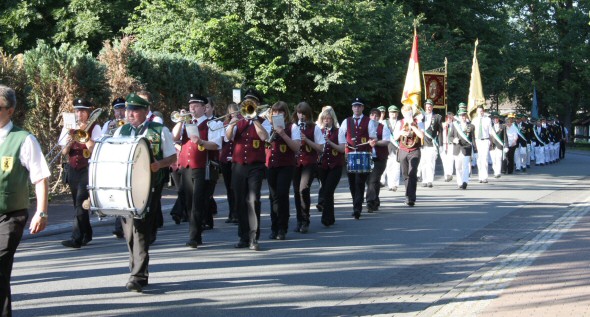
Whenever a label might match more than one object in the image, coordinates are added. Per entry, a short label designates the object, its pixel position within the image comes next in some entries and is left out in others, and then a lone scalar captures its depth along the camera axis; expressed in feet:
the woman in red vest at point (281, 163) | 38.24
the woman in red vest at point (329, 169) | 44.50
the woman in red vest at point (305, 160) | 41.98
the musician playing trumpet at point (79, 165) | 36.35
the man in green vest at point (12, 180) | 20.42
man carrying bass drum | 26.84
